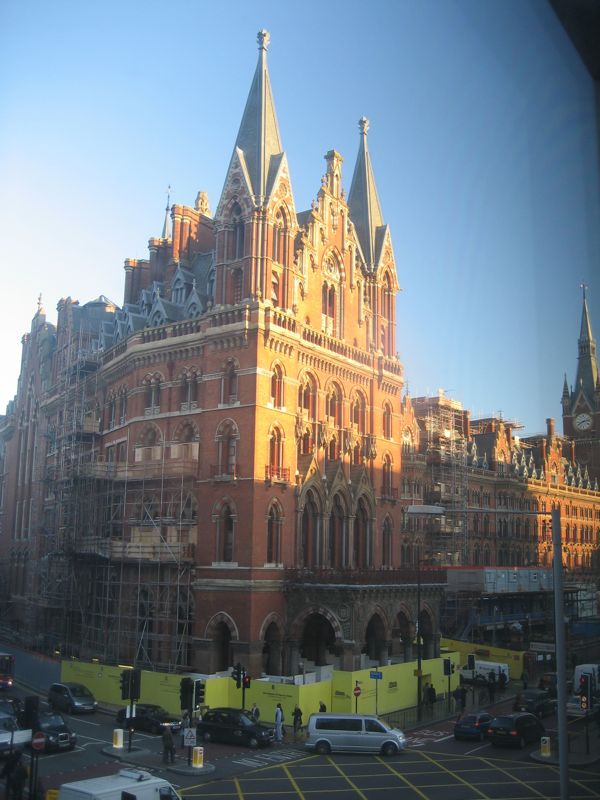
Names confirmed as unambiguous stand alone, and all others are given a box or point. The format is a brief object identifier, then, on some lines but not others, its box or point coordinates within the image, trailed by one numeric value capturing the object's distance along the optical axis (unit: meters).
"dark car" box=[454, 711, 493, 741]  33.69
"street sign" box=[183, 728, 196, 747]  26.73
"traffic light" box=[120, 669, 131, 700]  28.97
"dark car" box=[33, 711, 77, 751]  27.75
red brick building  43.81
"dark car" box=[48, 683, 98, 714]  37.19
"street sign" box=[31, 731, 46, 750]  19.00
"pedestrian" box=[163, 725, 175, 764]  27.30
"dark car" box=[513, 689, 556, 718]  39.31
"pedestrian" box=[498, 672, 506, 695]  49.59
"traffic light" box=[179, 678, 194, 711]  28.98
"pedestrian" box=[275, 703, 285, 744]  32.97
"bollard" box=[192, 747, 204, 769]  26.84
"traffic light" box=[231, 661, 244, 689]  33.59
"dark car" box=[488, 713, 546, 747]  31.98
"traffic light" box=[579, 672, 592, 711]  30.69
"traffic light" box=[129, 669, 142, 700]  28.50
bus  44.06
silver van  30.80
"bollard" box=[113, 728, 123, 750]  29.23
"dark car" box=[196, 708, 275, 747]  31.91
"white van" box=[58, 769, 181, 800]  16.70
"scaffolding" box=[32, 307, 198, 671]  45.41
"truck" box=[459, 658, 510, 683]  50.42
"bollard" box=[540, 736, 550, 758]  28.66
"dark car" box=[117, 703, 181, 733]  33.88
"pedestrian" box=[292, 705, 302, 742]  34.38
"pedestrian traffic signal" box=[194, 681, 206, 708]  29.64
